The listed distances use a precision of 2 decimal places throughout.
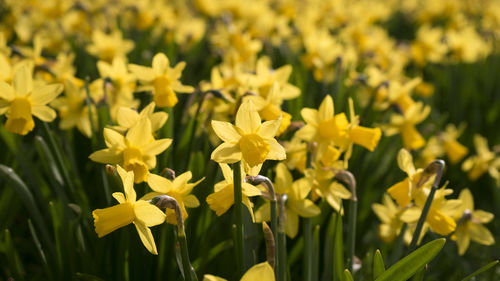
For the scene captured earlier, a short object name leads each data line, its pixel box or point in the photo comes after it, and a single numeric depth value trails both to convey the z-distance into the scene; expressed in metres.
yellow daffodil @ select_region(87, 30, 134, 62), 1.88
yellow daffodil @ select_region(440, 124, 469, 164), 1.81
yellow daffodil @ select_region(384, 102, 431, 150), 1.66
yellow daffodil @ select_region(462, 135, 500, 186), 1.77
